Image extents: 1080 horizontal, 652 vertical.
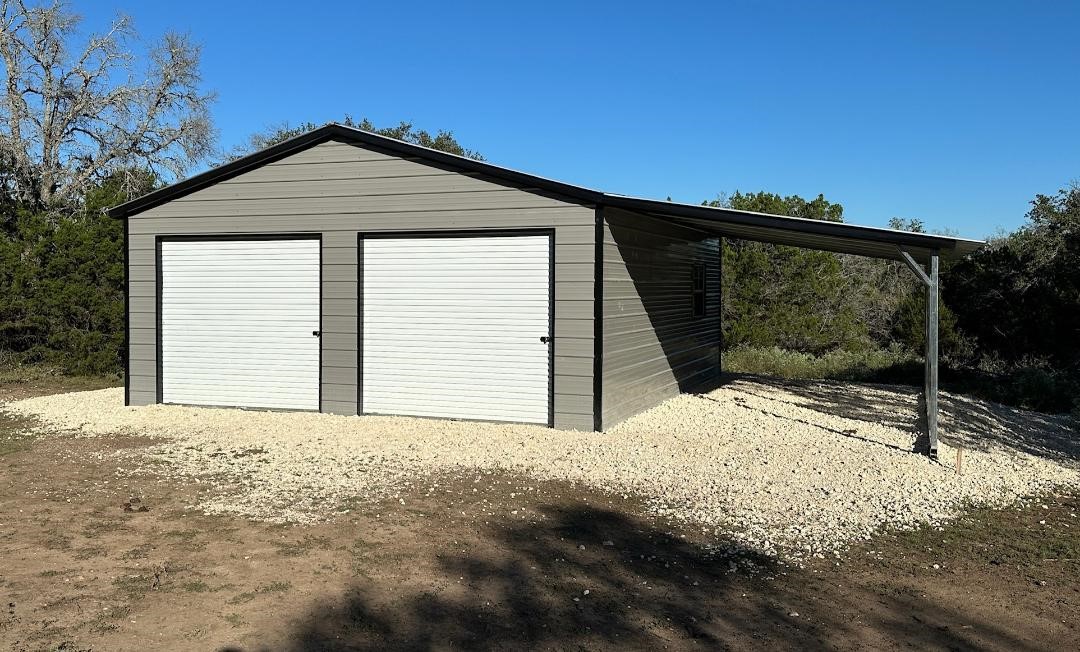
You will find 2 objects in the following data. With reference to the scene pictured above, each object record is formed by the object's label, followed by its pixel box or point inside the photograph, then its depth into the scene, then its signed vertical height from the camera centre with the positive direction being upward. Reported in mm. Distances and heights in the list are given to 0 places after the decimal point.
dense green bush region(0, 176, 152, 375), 13398 +385
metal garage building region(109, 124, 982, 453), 8570 +350
